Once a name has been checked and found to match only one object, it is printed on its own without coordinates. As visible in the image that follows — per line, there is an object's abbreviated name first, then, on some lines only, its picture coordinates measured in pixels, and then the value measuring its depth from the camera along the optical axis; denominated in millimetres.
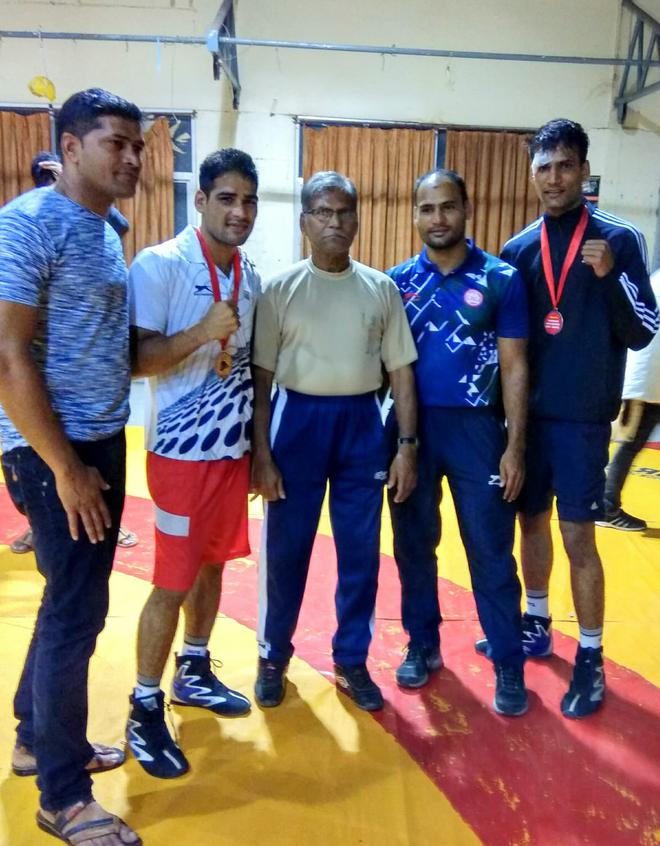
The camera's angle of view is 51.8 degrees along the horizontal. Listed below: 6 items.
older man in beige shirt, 2156
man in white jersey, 1933
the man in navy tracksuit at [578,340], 2225
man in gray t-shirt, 1428
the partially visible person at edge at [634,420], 3986
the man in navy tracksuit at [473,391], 2199
